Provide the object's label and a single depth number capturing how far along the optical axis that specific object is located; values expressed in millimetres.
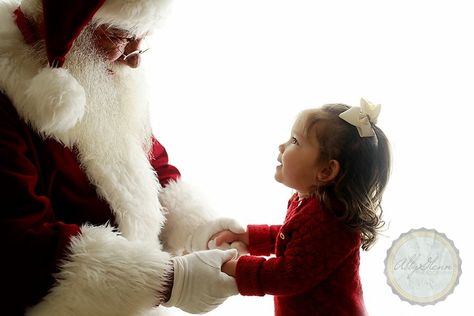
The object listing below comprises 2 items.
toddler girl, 1188
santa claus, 1102
